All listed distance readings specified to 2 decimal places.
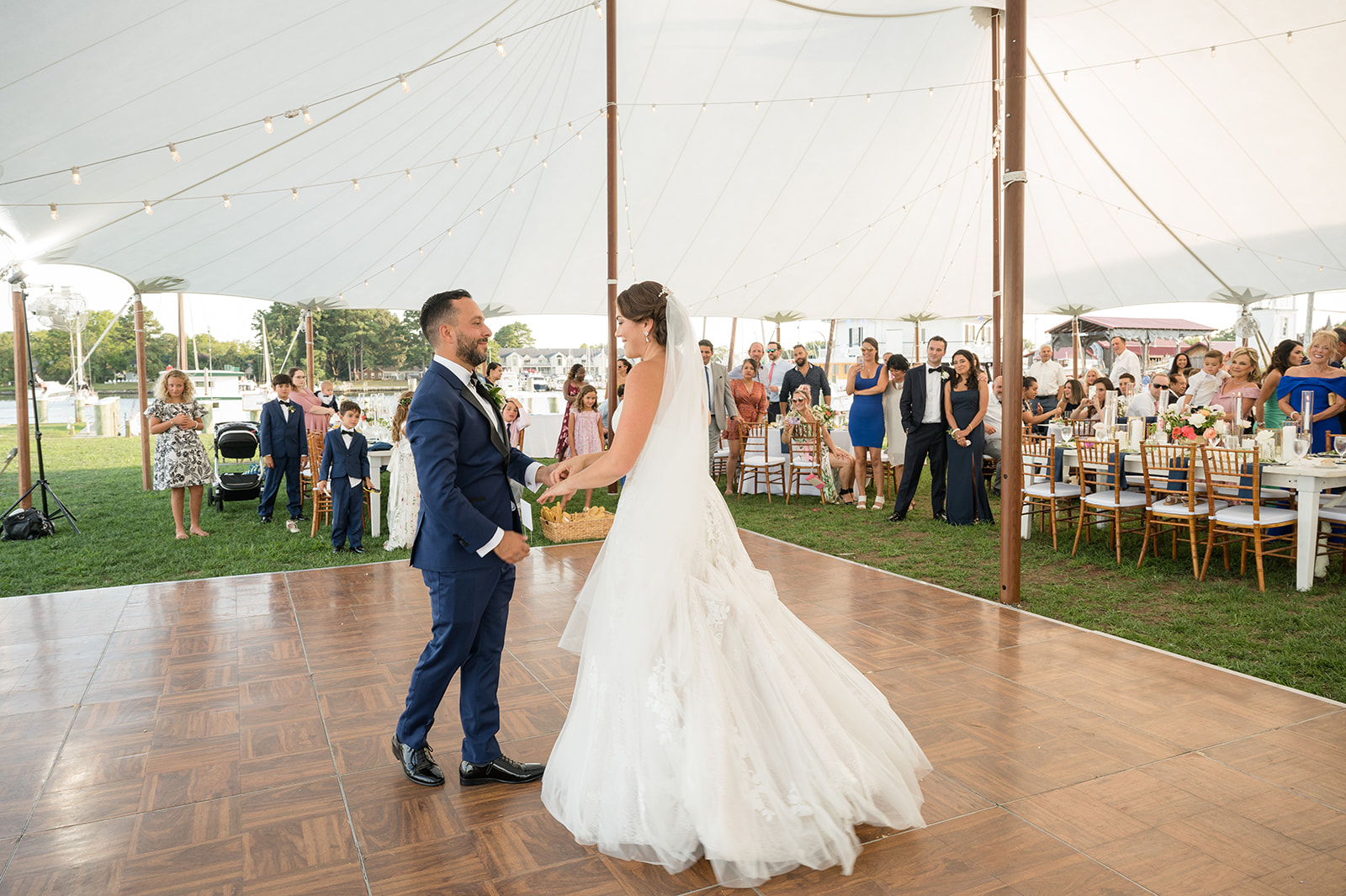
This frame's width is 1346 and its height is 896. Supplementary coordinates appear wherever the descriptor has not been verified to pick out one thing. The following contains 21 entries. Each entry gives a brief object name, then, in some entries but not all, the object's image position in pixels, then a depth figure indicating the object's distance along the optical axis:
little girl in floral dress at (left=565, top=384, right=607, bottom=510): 8.10
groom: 2.35
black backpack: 7.12
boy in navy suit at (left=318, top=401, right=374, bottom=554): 6.52
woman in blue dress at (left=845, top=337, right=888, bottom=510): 8.70
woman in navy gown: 7.48
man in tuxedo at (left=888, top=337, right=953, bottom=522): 7.57
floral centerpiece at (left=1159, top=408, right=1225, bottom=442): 5.68
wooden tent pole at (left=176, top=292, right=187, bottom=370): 15.61
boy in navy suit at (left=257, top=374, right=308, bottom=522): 7.76
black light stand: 7.41
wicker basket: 7.06
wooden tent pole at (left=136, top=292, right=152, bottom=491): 9.88
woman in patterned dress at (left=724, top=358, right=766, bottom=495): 9.64
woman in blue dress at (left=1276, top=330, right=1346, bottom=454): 5.73
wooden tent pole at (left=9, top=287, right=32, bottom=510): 7.55
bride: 2.09
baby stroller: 8.87
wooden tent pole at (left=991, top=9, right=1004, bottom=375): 9.10
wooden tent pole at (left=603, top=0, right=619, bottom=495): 8.41
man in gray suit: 9.17
